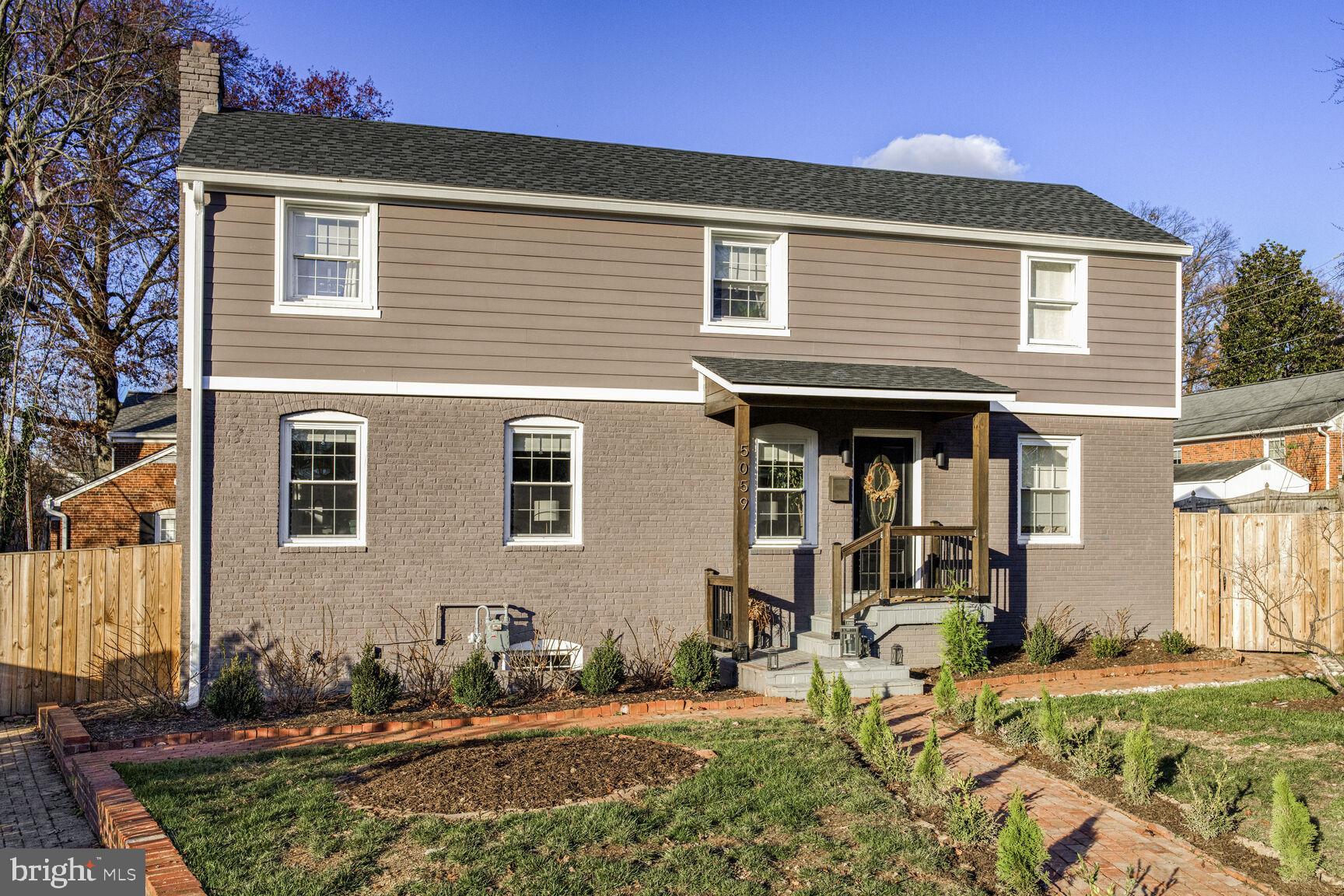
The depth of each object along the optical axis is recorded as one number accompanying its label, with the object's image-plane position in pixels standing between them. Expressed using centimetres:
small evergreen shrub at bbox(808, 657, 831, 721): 976
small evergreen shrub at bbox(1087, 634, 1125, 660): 1357
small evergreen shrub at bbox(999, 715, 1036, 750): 887
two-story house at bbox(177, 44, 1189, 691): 1182
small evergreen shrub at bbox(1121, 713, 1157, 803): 739
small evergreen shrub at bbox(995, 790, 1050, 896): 555
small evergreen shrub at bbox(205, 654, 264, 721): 1059
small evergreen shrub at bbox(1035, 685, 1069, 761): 839
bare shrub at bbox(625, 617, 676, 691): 1228
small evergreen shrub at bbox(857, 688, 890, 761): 810
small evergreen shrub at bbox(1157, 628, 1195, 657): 1396
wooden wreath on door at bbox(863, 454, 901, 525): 1358
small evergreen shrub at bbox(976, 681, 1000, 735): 934
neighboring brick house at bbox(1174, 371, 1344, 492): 2692
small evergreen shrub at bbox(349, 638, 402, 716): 1069
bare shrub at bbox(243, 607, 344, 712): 1148
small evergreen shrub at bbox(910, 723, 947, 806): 711
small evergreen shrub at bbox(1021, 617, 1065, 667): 1327
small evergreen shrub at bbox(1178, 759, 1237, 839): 672
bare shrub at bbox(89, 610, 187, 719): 1173
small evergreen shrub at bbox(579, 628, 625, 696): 1152
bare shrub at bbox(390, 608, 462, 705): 1163
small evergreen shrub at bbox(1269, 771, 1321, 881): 590
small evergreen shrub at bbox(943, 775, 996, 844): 640
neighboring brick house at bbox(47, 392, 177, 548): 2155
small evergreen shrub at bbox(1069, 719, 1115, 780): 800
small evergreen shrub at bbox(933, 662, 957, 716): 973
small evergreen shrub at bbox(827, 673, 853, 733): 927
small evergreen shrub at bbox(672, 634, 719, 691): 1165
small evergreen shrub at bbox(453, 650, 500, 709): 1085
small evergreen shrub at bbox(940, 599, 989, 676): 1244
